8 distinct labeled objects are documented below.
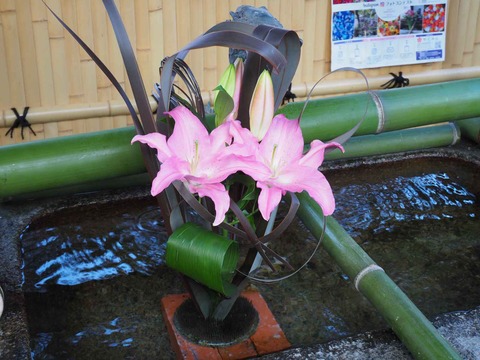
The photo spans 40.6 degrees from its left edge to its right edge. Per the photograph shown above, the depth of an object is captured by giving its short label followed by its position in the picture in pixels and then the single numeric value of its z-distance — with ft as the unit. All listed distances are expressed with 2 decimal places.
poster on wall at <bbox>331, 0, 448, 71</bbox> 10.50
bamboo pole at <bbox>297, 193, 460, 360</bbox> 3.89
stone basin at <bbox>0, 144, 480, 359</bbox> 4.52
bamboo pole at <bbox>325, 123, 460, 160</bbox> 7.14
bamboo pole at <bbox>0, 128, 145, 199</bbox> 4.97
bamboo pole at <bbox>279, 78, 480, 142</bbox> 5.63
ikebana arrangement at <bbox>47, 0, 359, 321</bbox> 3.68
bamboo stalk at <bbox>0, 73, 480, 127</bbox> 9.26
